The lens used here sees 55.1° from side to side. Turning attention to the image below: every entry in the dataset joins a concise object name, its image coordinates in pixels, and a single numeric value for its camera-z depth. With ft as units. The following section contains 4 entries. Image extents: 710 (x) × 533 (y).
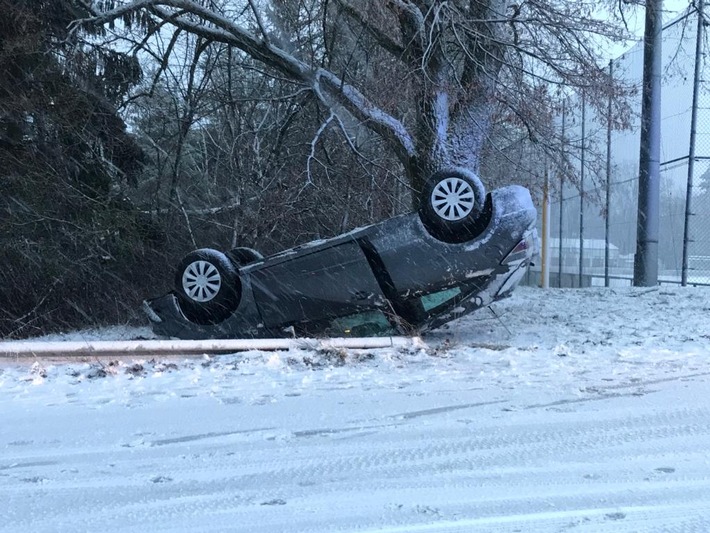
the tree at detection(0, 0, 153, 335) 37.65
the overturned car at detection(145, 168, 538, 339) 23.82
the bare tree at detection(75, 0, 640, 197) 33.53
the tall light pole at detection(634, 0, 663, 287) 40.27
